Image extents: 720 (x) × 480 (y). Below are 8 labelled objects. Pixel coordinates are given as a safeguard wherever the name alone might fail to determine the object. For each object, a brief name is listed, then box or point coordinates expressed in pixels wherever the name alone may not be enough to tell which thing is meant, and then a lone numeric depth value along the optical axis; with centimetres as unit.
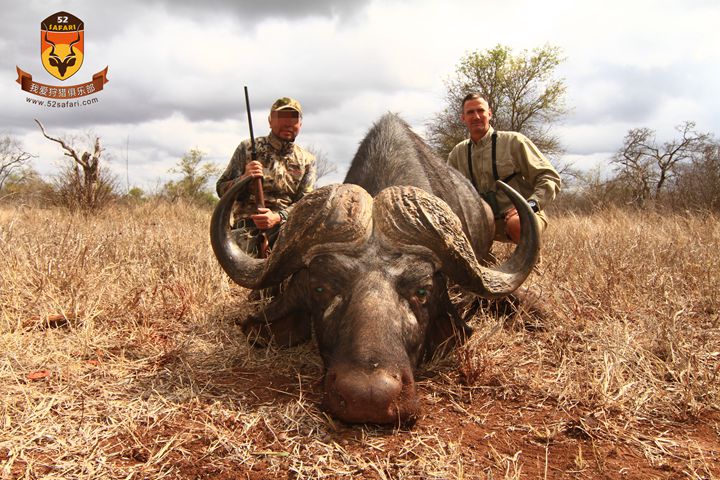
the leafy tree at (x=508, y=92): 2077
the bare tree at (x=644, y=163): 1953
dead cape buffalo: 226
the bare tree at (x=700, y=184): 1119
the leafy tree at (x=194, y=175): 2532
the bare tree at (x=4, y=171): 2179
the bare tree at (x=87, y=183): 1016
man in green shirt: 560
